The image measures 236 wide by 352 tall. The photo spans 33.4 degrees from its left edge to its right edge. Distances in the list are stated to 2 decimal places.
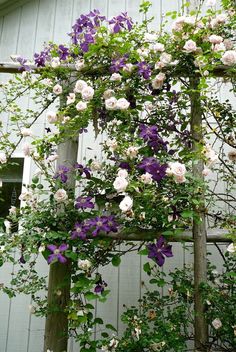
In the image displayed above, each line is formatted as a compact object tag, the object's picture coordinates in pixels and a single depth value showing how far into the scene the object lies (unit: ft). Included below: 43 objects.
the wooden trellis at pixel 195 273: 5.98
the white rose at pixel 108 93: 6.55
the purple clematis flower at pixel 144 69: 6.53
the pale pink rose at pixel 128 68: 6.58
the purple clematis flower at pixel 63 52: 6.98
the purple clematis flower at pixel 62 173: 6.52
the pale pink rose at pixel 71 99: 6.47
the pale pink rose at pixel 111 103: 6.28
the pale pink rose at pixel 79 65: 6.89
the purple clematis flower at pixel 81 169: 6.66
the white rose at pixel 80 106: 6.30
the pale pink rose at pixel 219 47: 6.27
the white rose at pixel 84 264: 5.98
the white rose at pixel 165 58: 6.56
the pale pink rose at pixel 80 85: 6.36
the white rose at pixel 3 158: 6.94
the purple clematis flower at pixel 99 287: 6.02
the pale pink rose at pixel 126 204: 5.57
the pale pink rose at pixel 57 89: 6.81
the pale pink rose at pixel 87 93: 6.32
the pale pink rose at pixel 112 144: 6.52
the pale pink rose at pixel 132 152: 6.12
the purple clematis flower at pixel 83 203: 6.33
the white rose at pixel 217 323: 5.71
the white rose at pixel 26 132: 6.64
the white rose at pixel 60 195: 6.24
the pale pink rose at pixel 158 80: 6.61
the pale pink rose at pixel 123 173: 5.78
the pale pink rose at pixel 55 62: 6.90
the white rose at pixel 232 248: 5.64
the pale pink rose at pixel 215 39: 6.30
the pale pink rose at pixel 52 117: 6.45
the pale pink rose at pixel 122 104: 6.26
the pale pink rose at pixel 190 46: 6.33
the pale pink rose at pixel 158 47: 6.61
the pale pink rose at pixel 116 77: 6.56
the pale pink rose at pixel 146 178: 5.81
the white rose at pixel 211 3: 6.67
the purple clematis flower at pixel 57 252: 5.83
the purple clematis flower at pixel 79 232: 6.00
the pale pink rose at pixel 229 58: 6.23
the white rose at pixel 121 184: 5.66
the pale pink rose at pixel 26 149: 6.53
